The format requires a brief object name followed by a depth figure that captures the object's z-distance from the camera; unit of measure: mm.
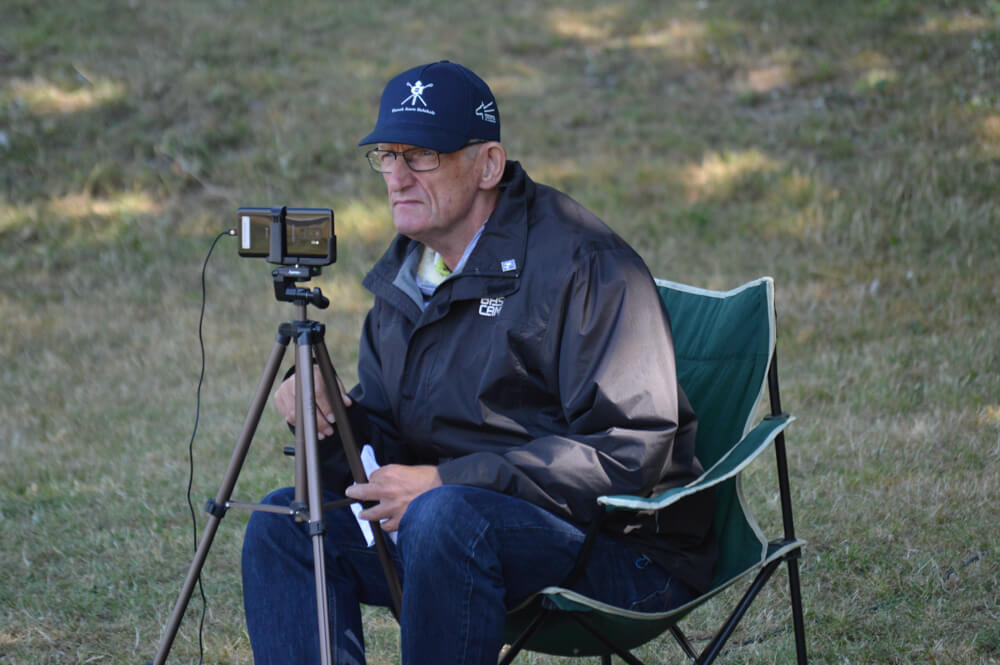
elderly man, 4262
